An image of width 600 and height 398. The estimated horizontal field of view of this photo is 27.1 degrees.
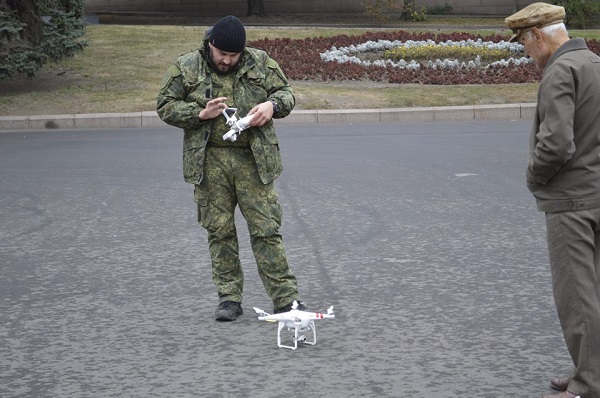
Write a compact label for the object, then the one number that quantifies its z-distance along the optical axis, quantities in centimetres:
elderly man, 479
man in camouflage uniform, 646
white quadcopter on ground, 595
